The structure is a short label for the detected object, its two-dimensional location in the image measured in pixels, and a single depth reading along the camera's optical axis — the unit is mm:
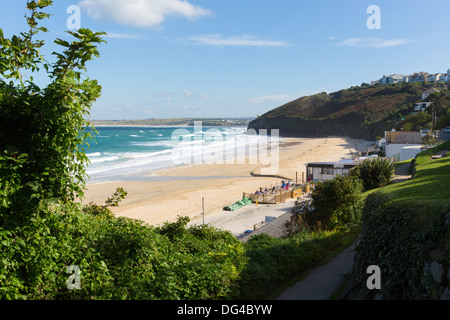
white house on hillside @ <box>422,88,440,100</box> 92562
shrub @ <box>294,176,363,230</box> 13406
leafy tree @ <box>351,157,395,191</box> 17188
